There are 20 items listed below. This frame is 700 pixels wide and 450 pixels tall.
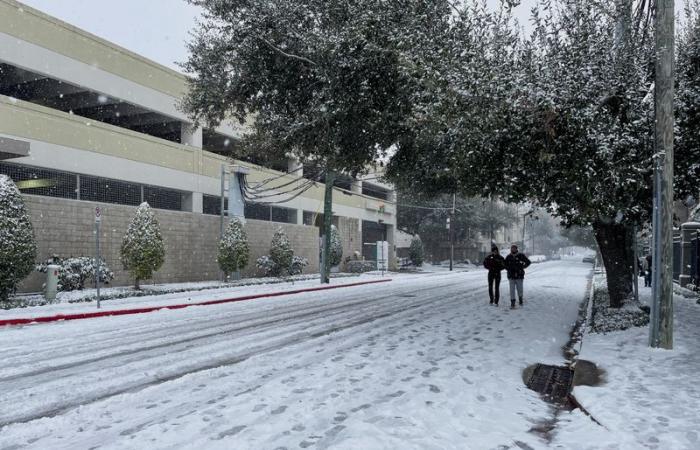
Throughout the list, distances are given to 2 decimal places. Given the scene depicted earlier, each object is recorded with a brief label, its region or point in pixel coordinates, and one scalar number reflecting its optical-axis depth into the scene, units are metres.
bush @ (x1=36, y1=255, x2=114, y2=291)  16.55
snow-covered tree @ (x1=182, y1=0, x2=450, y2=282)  11.26
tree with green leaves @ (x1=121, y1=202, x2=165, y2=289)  18.81
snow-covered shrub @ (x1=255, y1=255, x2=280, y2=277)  27.80
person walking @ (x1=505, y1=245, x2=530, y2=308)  14.10
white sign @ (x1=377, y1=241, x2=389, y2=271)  33.53
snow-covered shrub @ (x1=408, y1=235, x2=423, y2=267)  49.69
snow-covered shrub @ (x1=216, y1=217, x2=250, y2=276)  23.48
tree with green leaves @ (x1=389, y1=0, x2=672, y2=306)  8.20
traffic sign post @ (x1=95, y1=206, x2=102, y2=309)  13.05
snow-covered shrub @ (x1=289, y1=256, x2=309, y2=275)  30.17
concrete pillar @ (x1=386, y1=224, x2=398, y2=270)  46.74
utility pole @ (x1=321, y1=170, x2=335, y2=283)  23.95
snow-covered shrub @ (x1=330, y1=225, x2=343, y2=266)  35.09
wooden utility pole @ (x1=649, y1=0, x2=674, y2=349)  7.48
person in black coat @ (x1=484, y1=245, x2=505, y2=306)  14.75
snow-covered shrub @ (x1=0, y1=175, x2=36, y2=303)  13.52
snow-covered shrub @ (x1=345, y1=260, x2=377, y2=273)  38.66
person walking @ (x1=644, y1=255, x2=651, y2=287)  21.20
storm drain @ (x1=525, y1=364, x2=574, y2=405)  5.87
